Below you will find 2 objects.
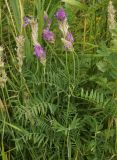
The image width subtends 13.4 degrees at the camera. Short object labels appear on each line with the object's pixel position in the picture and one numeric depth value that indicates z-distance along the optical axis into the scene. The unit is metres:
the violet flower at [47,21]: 1.25
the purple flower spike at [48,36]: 1.16
